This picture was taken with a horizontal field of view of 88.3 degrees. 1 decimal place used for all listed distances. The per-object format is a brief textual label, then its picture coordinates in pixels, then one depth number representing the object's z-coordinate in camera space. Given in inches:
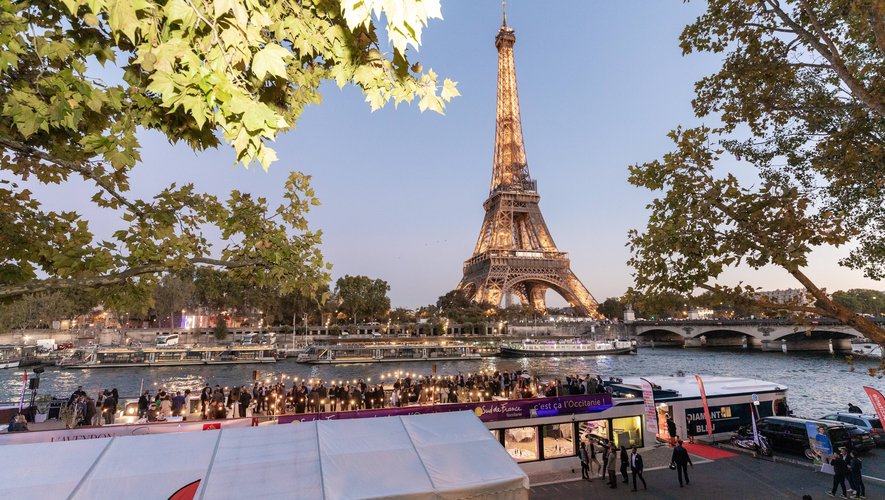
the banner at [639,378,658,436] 644.7
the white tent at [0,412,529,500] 259.9
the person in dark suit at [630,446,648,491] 546.0
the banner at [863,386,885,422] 534.6
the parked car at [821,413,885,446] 753.6
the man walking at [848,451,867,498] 503.8
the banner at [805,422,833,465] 628.1
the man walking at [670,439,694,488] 551.8
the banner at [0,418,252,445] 429.4
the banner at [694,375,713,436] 721.6
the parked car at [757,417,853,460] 645.9
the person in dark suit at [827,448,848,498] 502.0
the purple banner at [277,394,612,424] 535.8
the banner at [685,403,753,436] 738.8
